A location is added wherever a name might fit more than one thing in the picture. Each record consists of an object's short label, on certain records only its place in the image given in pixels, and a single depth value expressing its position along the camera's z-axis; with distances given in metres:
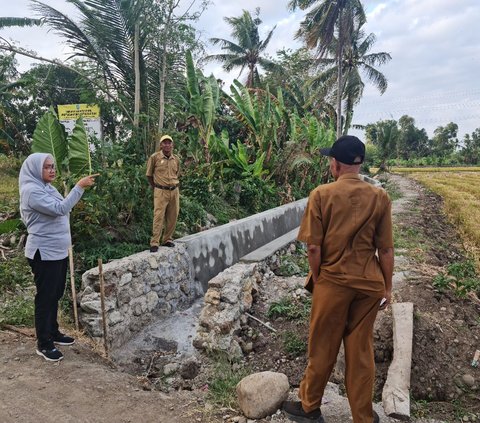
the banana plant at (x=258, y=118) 10.97
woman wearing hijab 3.49
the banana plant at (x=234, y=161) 9.61
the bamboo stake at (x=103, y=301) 4.10
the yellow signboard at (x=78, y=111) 6.80
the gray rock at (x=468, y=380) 3.49
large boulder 2.99
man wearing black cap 2.59
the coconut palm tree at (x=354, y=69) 25.08
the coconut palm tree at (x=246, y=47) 26.95
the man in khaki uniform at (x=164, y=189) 5.50
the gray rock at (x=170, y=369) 4.22
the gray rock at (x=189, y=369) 4.10
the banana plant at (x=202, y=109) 9.12
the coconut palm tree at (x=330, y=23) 21.47
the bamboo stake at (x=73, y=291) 4.38
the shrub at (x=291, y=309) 4.84
